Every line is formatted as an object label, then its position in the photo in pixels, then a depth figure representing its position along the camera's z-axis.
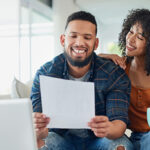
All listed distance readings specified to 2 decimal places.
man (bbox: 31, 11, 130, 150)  1.30
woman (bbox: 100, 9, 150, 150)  1.42
